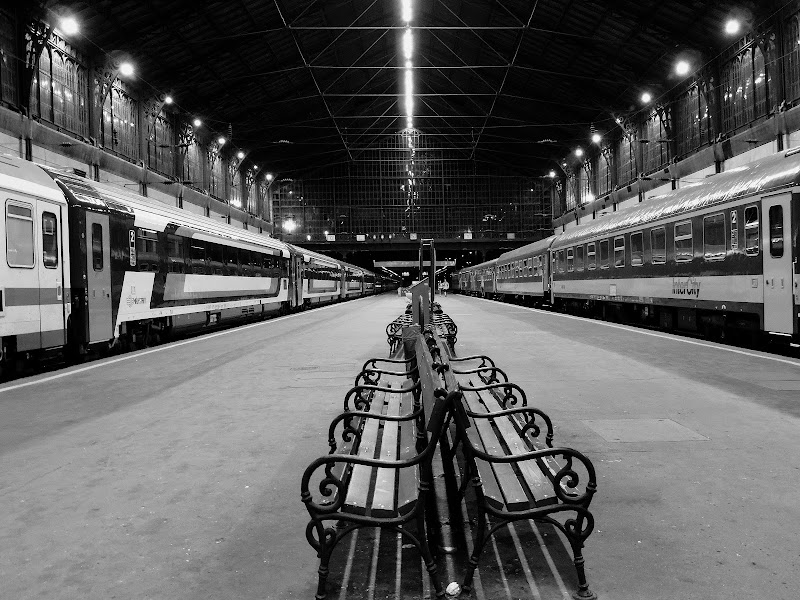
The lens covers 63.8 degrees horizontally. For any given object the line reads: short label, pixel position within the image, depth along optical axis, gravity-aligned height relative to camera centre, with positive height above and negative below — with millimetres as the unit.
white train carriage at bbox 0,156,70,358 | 10109 +500
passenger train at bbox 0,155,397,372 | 10383 +477
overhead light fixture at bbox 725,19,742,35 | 24219 +9675
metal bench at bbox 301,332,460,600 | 3139 -1158
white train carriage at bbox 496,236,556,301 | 32531 +399
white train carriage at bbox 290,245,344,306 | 34781 +460
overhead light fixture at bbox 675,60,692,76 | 29342 +9646
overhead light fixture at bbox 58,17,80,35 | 24062 +10115
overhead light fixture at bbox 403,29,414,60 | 38466 +14453
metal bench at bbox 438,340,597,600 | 3189 -1163
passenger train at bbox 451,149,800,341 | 11750 +438
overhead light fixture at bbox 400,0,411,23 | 34750 +14987
